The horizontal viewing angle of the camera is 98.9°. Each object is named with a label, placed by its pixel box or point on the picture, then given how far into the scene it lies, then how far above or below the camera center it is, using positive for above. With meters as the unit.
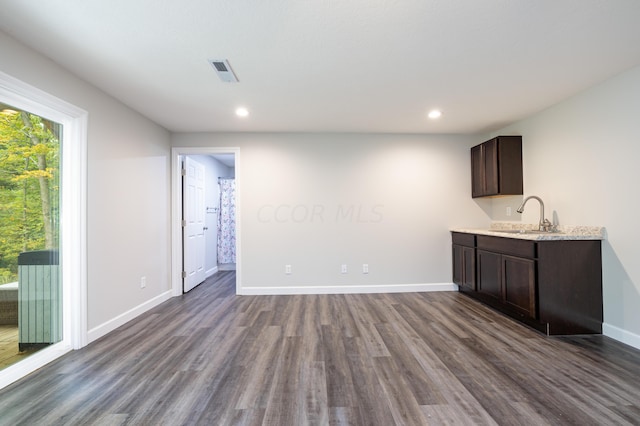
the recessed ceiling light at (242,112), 3.22 +1.27
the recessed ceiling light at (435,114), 3.33 +1.27
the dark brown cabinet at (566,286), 2.65 -0.70
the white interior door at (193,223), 4.26 -0.10
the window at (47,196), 1.99 +0.18
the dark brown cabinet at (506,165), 3.66 +0.66
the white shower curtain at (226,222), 6.30 -0.13
